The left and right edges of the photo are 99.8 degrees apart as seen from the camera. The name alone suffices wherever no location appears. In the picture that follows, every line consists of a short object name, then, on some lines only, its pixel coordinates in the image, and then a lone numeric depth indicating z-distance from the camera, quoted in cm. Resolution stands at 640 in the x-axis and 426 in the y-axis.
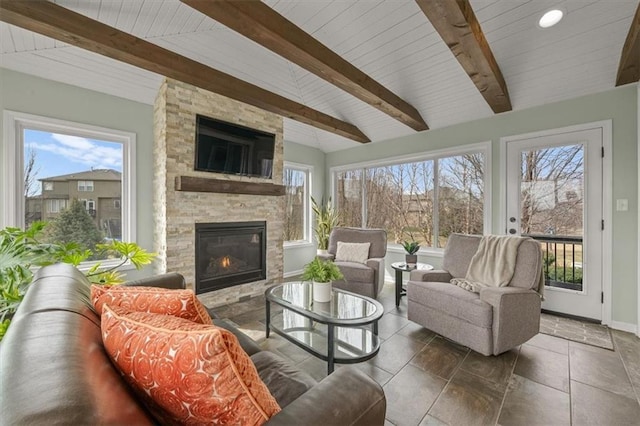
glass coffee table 186
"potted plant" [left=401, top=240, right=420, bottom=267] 340
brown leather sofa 48
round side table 330
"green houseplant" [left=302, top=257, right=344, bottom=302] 229
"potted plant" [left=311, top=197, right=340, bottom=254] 500
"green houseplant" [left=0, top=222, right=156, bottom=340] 124
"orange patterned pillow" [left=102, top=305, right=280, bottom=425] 65
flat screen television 331
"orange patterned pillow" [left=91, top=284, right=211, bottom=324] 107
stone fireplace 307
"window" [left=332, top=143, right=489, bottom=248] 378
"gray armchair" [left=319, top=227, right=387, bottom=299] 344
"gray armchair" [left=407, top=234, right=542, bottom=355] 214
